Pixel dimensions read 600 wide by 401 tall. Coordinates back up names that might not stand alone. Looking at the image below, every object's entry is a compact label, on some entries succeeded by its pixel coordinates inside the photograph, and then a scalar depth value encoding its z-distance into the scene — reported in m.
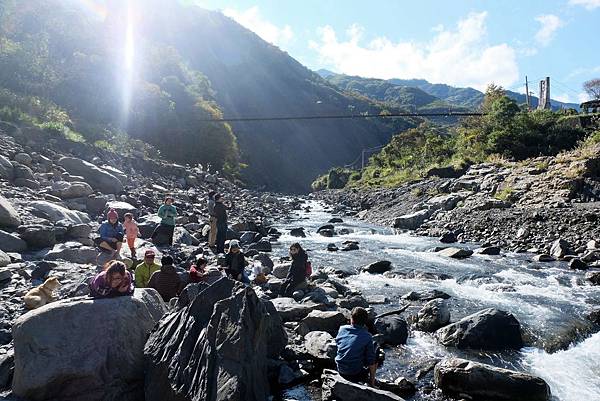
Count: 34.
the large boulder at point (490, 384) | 6.98
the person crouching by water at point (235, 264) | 12.05
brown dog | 7.95
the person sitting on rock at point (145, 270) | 10.30
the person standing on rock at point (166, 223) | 15.80
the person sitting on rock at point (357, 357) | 6.74
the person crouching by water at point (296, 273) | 12.06
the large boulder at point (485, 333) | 9.12
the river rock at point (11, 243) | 11.28
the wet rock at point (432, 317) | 10.11
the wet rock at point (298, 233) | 24.83
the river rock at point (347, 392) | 6.16
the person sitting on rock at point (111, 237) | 11.98
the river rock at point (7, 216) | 12.30
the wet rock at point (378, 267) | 16.59
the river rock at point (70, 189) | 17.73
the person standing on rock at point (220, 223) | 16.39
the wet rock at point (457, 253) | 19.27
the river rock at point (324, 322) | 9.34
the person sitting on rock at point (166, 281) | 9.52
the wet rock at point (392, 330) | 9.33
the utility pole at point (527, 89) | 63.47
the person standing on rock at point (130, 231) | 13.64
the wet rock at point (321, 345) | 7.86
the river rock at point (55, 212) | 14.55
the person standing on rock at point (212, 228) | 16.89
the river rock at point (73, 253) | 11.65
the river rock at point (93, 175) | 21.17
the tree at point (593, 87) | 82.69
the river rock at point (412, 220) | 29.14
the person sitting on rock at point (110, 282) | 6.45
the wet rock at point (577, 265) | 16.44
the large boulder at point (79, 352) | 5.51
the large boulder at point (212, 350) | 5.51
